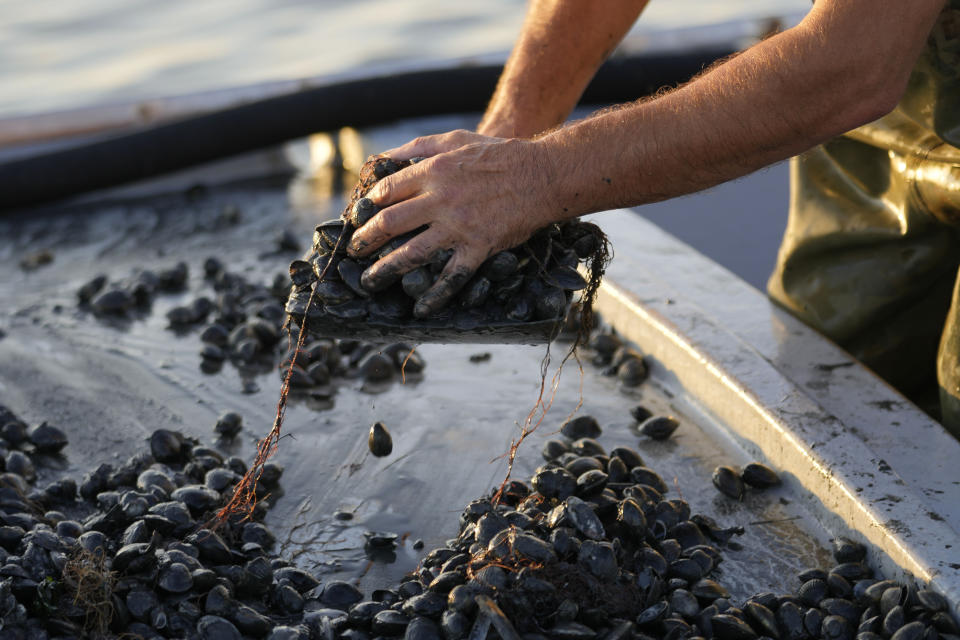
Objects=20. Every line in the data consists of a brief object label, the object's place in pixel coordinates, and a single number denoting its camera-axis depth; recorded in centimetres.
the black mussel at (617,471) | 235
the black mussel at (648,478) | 233
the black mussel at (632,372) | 288
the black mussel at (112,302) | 347
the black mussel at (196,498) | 228
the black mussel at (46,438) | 266
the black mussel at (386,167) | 218
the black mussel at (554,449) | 250
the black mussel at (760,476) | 236
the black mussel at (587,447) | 247
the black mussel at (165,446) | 253
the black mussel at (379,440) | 255
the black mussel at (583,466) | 233
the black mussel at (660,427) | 260
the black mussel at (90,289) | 359
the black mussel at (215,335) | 321
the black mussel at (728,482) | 235
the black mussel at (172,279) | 365
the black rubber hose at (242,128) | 441
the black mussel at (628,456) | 243
